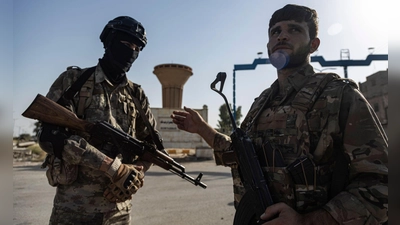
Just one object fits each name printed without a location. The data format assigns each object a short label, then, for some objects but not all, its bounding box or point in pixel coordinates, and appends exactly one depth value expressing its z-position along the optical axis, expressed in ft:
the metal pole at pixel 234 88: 67.69
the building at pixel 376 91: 72.54
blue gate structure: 68.90
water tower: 97.76
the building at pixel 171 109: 71.20
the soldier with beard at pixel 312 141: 4.11
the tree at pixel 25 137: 129.33
